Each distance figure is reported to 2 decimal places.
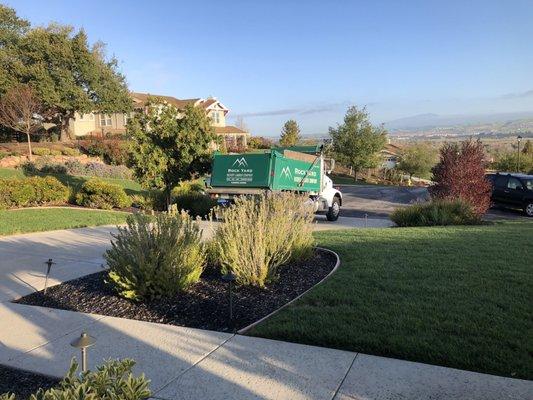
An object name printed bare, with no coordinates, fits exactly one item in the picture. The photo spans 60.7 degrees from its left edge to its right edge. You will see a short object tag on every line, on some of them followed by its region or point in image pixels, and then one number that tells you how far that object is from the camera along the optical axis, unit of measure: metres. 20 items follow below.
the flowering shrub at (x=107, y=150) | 33.19
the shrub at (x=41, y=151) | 30.12
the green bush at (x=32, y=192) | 15.44
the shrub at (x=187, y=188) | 18.70
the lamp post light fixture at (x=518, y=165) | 40.57
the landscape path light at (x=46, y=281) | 6.42
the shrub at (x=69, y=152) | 31.98
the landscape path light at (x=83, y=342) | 3.05
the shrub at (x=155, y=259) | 5.72
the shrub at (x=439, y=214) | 13.40
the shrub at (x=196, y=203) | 16.42
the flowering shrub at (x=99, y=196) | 17.16
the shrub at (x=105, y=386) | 2.37
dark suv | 19.88
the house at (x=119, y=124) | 51.82
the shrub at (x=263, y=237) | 6.07
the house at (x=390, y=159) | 49.77
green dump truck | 14.59
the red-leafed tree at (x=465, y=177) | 15.66
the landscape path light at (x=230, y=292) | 5.12
